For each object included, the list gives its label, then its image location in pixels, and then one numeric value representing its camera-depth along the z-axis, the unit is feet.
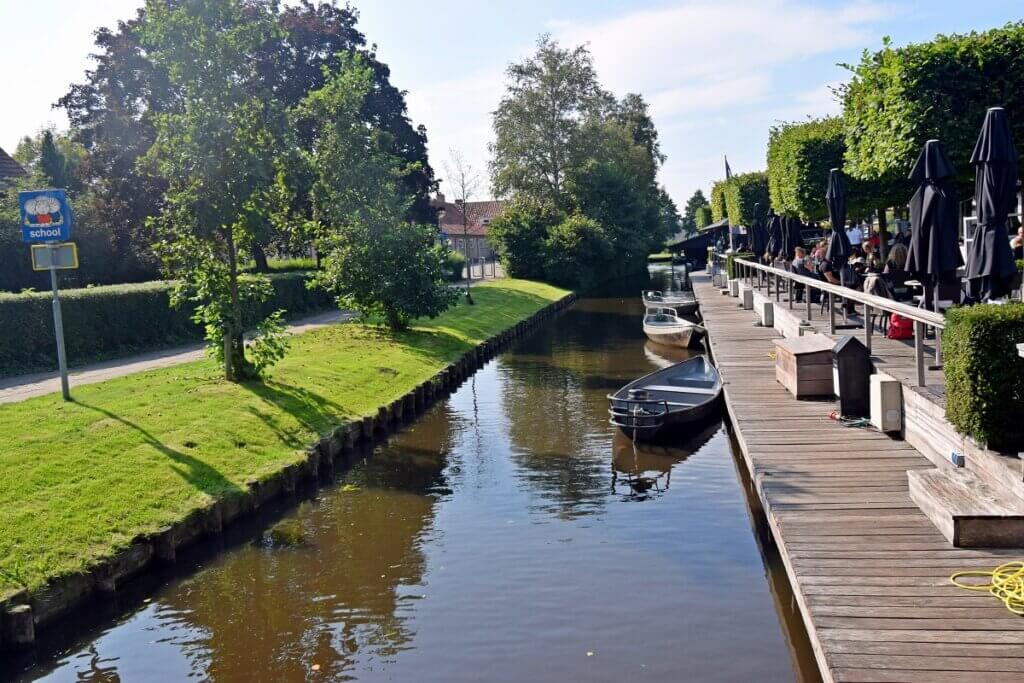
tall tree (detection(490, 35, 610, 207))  205.57
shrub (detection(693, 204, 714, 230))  357.08
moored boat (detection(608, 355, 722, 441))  53.11
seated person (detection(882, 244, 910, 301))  66.64
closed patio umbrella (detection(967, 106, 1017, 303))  38.22
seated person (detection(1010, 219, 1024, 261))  55.01
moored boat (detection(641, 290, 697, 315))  120.98
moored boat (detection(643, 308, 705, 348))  95.61
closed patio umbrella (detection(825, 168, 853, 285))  67.77
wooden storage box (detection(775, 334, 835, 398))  48.73
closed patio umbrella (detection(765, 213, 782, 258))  110.22
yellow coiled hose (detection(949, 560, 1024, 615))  21.79
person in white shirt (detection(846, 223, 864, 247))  101.65
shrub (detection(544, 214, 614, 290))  187.52
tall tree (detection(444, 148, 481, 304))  129.44
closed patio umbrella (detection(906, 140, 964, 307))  42.60
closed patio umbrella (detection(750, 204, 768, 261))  131.54
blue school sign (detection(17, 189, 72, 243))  49.42
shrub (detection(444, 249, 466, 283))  176.45
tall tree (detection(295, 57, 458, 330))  85.76
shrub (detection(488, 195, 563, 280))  188.96
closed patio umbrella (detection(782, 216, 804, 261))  101.28
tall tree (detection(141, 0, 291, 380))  54.24
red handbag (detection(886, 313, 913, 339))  51.42
